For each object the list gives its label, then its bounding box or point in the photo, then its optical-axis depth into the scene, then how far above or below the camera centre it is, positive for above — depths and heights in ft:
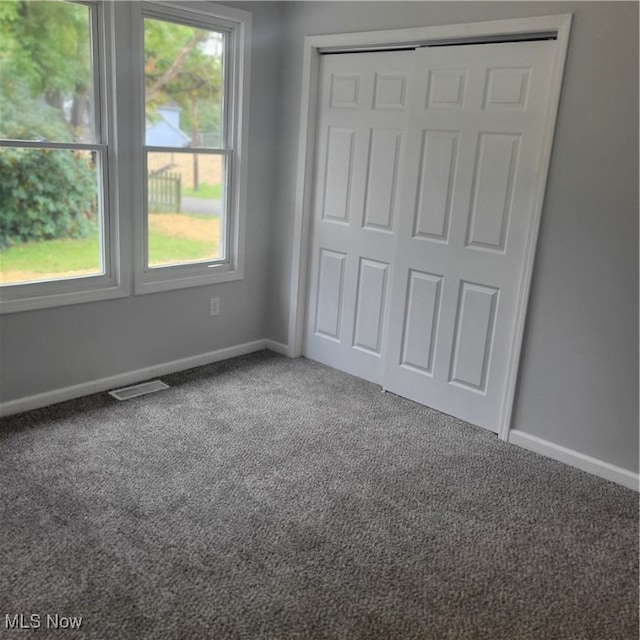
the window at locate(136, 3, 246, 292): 11.27 -0.12
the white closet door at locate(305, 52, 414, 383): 11.41 -0.94
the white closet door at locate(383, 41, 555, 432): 9.70 -0.96
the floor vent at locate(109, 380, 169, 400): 11.33 -4.49
